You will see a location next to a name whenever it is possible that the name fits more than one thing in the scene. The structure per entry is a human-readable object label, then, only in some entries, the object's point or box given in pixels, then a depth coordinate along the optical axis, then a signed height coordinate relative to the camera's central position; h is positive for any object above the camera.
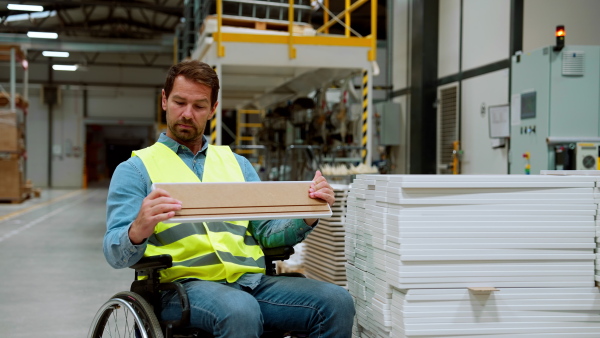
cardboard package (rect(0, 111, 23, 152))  14.09 +0.49
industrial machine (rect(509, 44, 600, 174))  6.30 +0.56
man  2.13 -0.35
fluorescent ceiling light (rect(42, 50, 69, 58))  20.43 +3.43
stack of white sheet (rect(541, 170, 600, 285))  2.36 -0.25
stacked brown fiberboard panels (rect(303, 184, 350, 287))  4.28 -0.64
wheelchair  2.08 -0.54
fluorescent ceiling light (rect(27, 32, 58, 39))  15.54 +3.31
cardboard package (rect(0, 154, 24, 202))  14.61 -0.56
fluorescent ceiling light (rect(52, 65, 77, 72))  21.82 +3.20
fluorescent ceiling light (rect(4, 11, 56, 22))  10.35 +2.55
